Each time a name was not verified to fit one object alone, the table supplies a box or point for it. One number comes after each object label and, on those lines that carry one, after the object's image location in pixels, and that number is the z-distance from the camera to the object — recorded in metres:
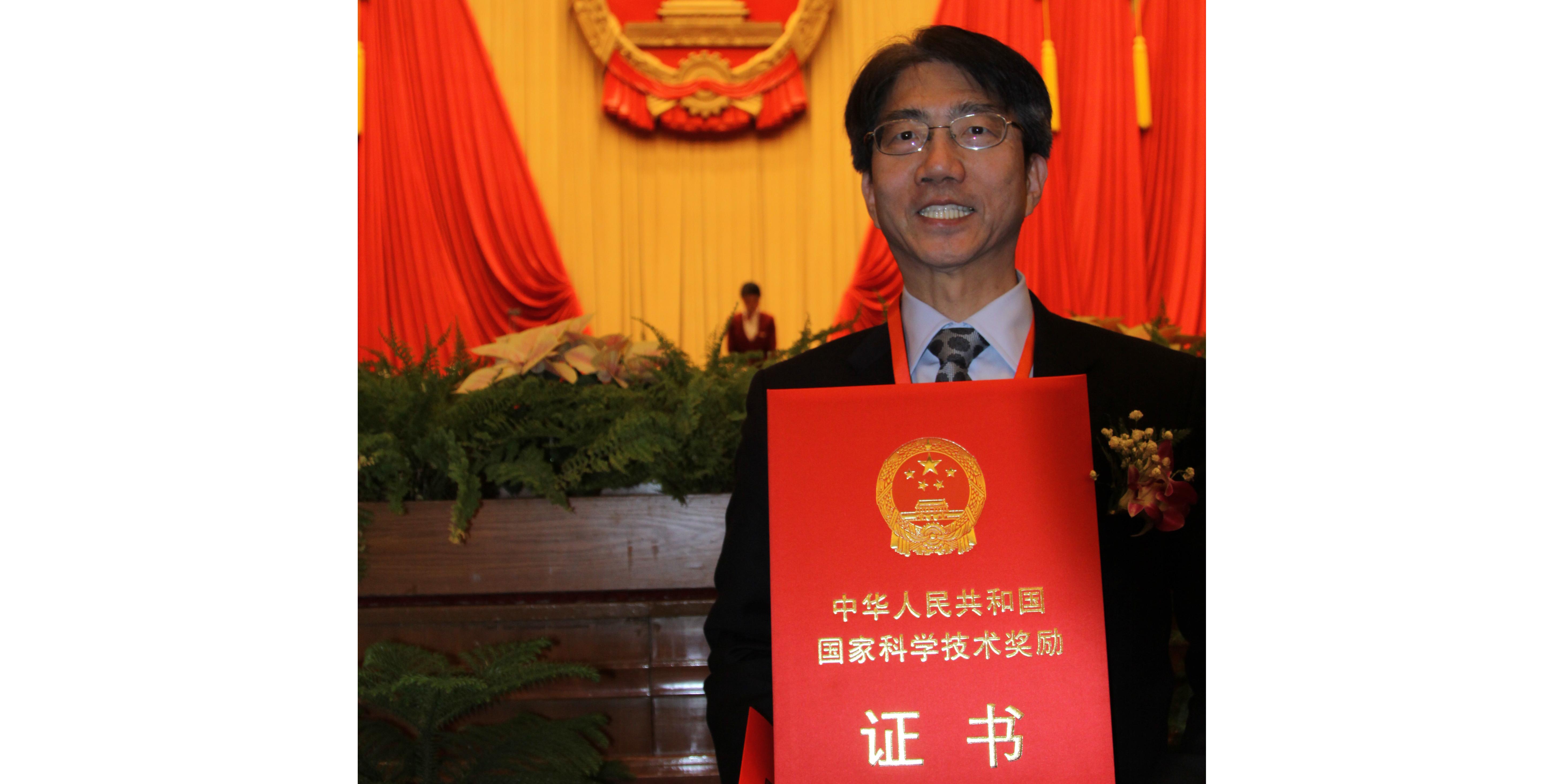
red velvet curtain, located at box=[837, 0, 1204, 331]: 5.71
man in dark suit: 0.96
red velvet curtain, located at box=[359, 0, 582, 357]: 6.16
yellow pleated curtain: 6.62
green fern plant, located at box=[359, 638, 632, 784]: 1.37
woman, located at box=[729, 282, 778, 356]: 6.30
